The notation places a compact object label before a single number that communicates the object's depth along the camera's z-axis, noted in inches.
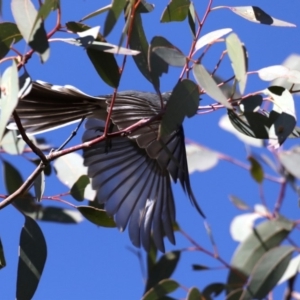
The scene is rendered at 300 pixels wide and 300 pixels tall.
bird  136.7
